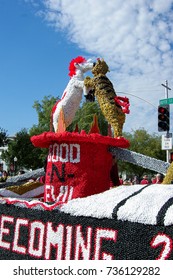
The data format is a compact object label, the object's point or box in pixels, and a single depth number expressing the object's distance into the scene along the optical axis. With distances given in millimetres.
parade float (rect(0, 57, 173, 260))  2664
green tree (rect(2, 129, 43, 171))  38719
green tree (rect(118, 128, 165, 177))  37781
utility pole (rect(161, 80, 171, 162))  16484
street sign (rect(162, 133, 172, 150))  10734
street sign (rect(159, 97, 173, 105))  10641
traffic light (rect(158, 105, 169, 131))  10016
